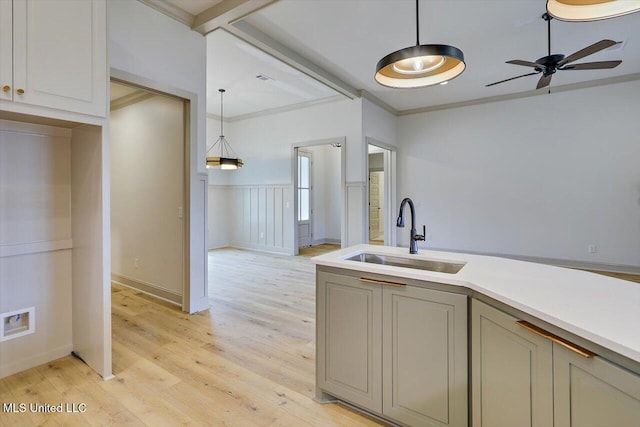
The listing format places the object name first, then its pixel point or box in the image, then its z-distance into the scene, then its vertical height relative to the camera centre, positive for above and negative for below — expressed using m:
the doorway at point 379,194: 7.00 +0.51
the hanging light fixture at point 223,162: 5.75 +0.97
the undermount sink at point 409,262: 1.90 -0.34
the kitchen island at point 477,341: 0.93 -0.54
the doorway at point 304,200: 7.40 +0.31
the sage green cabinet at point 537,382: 0.87 -0.59
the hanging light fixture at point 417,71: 1.84 +0.92
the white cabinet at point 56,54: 1.70 +0.96
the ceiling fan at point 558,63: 3.01 +1.58
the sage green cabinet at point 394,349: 1.47 -0.74
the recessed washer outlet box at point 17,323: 2.18 -0.82
